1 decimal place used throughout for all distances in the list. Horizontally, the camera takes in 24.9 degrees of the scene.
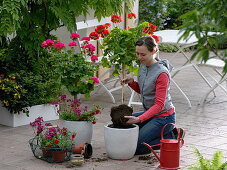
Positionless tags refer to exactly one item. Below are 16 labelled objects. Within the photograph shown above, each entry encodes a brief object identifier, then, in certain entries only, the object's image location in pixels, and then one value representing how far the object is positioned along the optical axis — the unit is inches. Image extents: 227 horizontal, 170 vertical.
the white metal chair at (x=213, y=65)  294.0
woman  204.8
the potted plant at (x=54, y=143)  199.6
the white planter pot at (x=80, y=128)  212.7
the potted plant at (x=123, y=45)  232.7
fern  166.1
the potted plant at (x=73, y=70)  219.0
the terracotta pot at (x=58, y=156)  200.7
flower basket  200.5
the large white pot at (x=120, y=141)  201.6
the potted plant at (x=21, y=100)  254.1
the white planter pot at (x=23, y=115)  259.9
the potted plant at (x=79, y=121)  212.8
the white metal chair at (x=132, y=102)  295.7
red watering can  195.8
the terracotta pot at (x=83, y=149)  204.2
